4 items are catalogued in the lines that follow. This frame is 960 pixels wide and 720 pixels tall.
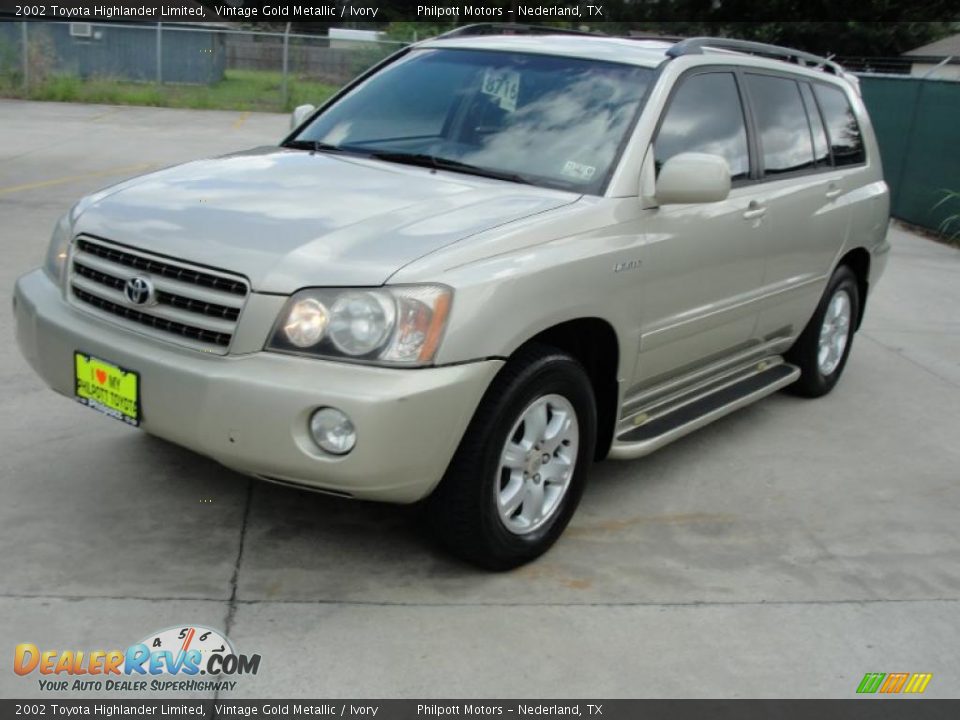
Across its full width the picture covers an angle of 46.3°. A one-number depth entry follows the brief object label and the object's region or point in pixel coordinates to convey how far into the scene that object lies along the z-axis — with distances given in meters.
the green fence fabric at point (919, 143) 12.96
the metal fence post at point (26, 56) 23.75
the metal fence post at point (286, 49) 26.02
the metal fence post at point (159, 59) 25.57
